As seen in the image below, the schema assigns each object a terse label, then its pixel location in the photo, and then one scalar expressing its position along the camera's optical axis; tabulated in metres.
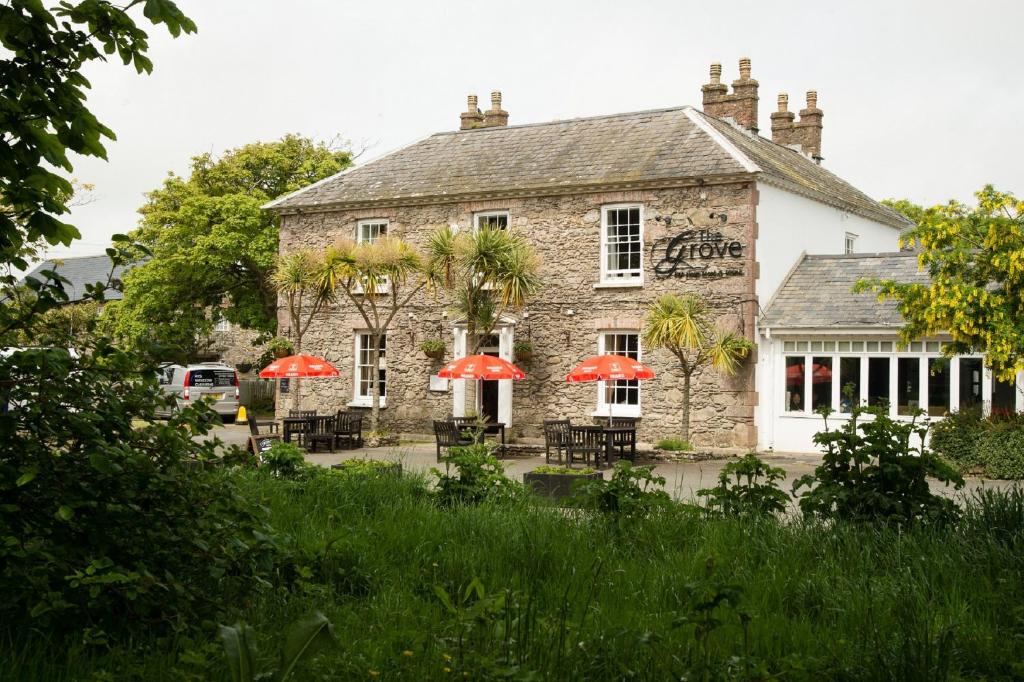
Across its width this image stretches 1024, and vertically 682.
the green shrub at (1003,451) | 18.00
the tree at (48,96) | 4.48
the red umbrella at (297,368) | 23.33
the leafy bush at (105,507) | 4.62
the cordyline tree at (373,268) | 24.02
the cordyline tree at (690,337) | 21.64
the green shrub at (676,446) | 22.05
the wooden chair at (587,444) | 19.86
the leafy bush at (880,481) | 7.57
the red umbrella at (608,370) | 20.75
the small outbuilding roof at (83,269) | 52.50
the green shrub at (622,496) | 8.32
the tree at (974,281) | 18.12
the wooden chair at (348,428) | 24.13
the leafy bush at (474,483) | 9.47
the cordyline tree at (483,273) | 22.89
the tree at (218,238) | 34.47
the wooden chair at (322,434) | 23.02
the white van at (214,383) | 34.97
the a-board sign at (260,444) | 15.90
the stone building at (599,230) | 23.41
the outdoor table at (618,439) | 20.29
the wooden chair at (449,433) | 21.23
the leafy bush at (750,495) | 8.20
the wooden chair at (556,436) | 20.27
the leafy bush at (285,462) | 10.62
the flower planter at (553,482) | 12.29
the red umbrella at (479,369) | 21.48
